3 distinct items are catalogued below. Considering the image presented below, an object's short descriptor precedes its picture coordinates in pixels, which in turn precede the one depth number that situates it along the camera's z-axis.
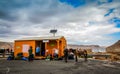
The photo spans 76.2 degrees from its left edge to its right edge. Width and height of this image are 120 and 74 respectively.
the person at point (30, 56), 11.19
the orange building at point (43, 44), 13.11
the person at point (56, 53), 12.48
